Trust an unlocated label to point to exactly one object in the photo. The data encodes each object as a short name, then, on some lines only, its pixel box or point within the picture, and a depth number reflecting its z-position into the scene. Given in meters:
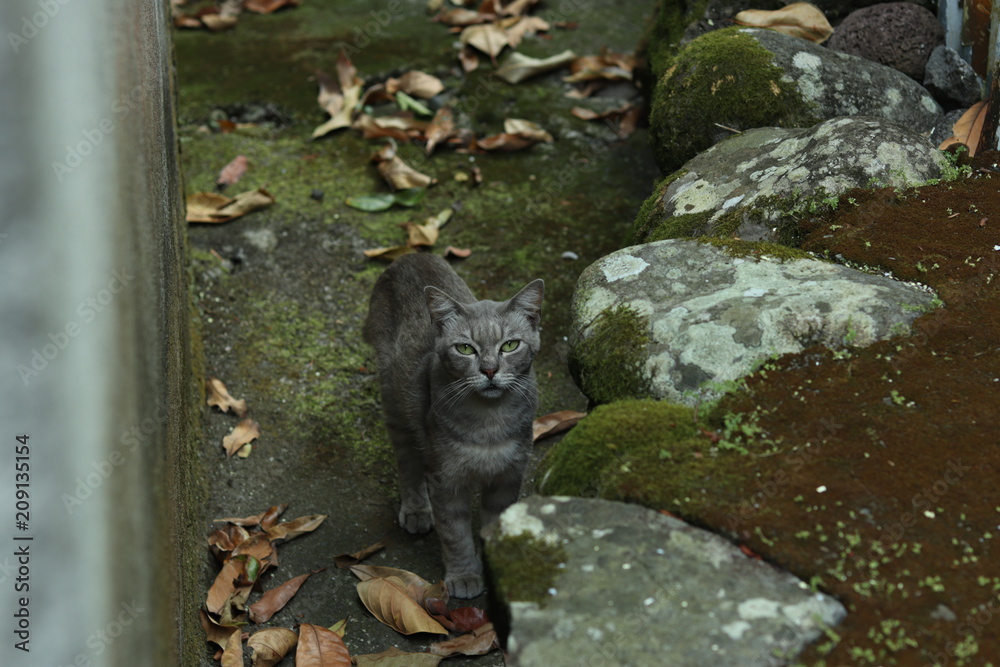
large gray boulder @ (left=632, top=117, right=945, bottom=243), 3.29
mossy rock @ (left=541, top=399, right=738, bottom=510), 2.20
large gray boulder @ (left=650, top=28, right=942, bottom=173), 4.00
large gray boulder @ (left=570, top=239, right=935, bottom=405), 2.61
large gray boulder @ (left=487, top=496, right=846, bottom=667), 1.84
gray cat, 3.36
